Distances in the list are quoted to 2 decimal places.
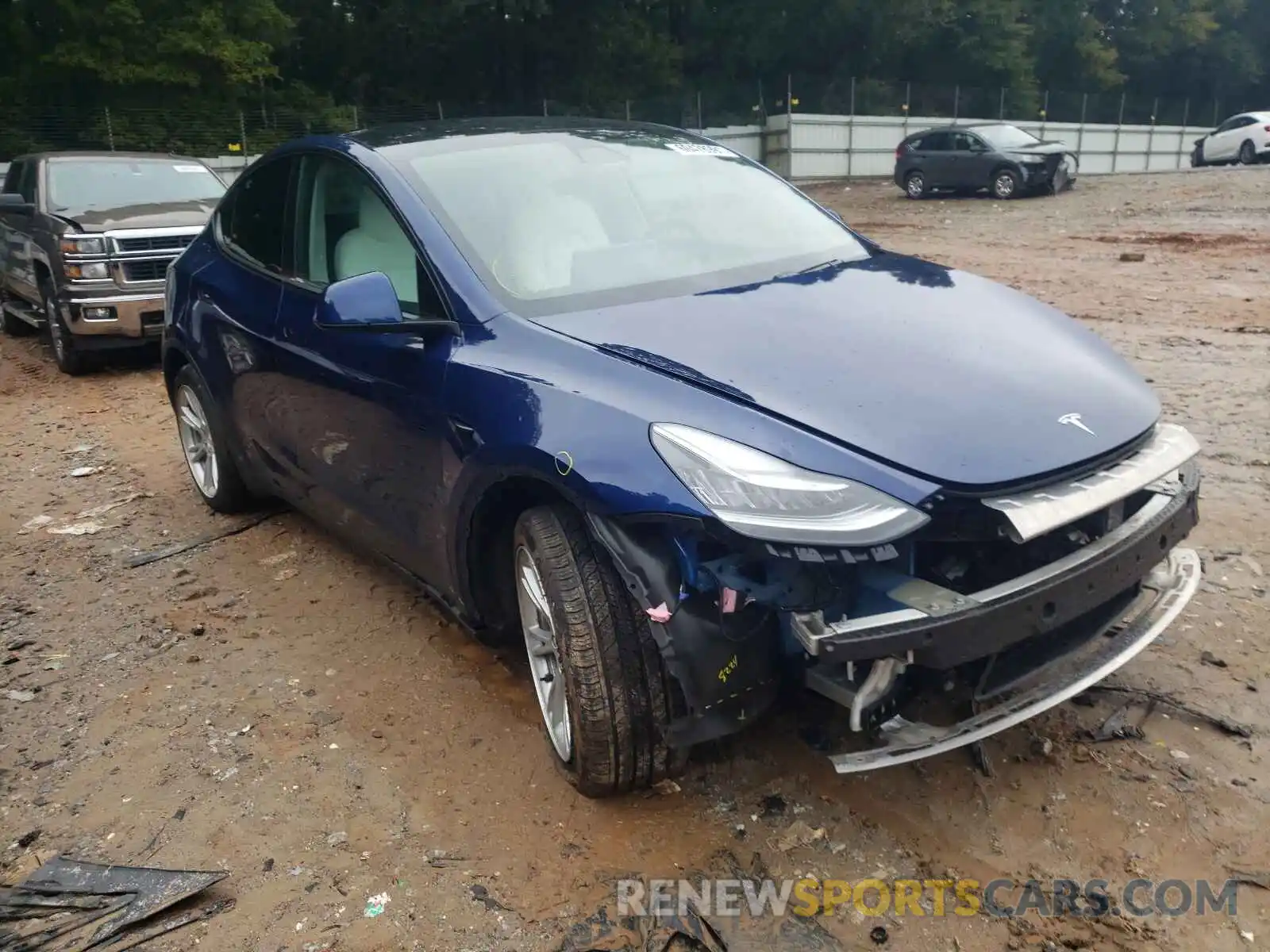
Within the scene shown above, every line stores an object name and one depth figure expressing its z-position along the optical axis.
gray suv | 20.09
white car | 27.22
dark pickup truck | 8.33
